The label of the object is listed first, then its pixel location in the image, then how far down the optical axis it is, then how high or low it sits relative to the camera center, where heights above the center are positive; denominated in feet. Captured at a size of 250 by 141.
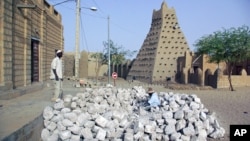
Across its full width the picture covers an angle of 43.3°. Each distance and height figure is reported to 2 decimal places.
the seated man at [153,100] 35.66 -3.53
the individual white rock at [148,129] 25.89 -4.91
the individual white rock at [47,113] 25.53 -3.60
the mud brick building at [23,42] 32.71 +3.68
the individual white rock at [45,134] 23.58 -4.92
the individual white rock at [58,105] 28.56 -3.34
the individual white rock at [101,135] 24.63 -5.15
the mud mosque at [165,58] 107.32 +4.08
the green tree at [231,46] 81.00 +6.13
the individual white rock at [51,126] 25.21 -4.58
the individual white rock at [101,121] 26.50 -4.39
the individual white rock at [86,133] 24.88 -5.12
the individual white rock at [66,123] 25.95 -4.44
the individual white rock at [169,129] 26.21 -5.02
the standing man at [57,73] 30.37 -0.37
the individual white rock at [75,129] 25.46 -4.90
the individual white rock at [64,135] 24.29 -5.09
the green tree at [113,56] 148.56 +6.75
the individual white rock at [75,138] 24.73 -5.41
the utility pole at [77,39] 71.92 +6.92
